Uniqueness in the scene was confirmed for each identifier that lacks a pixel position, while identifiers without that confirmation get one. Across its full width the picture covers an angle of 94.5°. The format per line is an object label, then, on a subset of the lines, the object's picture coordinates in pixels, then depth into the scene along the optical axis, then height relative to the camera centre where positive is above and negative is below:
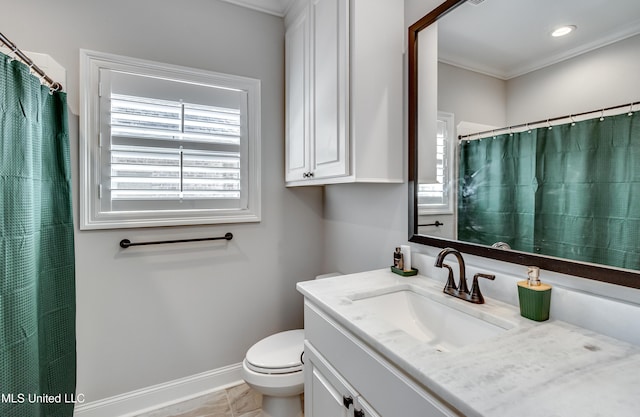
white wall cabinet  1.37 +0.56
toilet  1.50 -0.87
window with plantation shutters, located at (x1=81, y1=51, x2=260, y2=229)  1.67 +0.37
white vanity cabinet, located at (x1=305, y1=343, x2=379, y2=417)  0.91 -0.66
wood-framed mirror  0.81 +0.39
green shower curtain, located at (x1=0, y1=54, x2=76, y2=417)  1.04 -0.19
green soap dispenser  0.89 -0.28
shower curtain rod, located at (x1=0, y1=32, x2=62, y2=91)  1.11 +0.59
